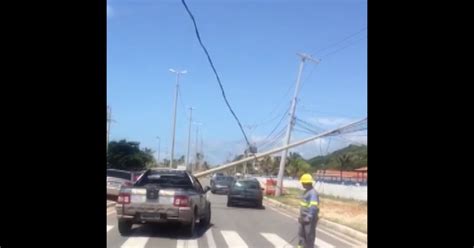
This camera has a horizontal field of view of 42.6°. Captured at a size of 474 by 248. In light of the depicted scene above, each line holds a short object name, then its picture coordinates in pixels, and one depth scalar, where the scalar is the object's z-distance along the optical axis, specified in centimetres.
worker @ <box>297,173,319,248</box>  889
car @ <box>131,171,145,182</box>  2690
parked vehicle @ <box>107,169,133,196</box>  2422
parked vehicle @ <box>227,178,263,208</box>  3025
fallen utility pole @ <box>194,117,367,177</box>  1819
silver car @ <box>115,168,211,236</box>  1368
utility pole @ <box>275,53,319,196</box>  3647
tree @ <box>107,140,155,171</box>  5532
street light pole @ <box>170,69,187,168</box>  5266
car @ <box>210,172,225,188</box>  4644
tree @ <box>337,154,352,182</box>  6372
